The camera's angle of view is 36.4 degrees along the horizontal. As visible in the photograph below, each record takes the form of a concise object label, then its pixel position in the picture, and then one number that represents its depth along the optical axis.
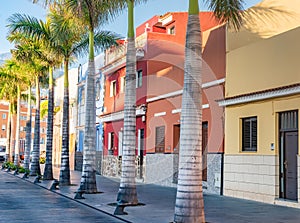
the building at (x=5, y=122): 104.44
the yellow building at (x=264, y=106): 15.37
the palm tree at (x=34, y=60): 27.91
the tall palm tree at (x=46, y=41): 24.72
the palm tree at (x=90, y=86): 18.80
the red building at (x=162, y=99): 19.61
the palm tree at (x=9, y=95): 38.69
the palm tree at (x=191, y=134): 10.61
